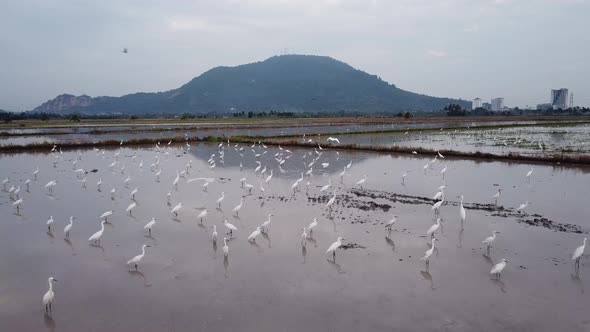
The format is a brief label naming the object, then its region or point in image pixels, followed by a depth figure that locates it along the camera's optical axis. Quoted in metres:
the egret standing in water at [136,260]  8.76
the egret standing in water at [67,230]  10.79
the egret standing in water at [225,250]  9.30
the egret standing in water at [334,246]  9.41
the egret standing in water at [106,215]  12.11
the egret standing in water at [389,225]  10.87
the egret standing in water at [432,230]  10.26
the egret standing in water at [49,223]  11.51
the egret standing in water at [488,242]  9.64
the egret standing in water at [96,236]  10.19
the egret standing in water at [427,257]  8.84
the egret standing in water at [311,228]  10.75
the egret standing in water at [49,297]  7.06
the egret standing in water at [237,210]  12.71
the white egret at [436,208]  12.40
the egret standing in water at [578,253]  8.65
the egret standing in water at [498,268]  8.29
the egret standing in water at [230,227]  10.89
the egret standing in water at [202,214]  11.79
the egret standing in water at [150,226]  11.16
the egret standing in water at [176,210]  12.63
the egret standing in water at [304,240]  10.10
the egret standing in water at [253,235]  10.43
